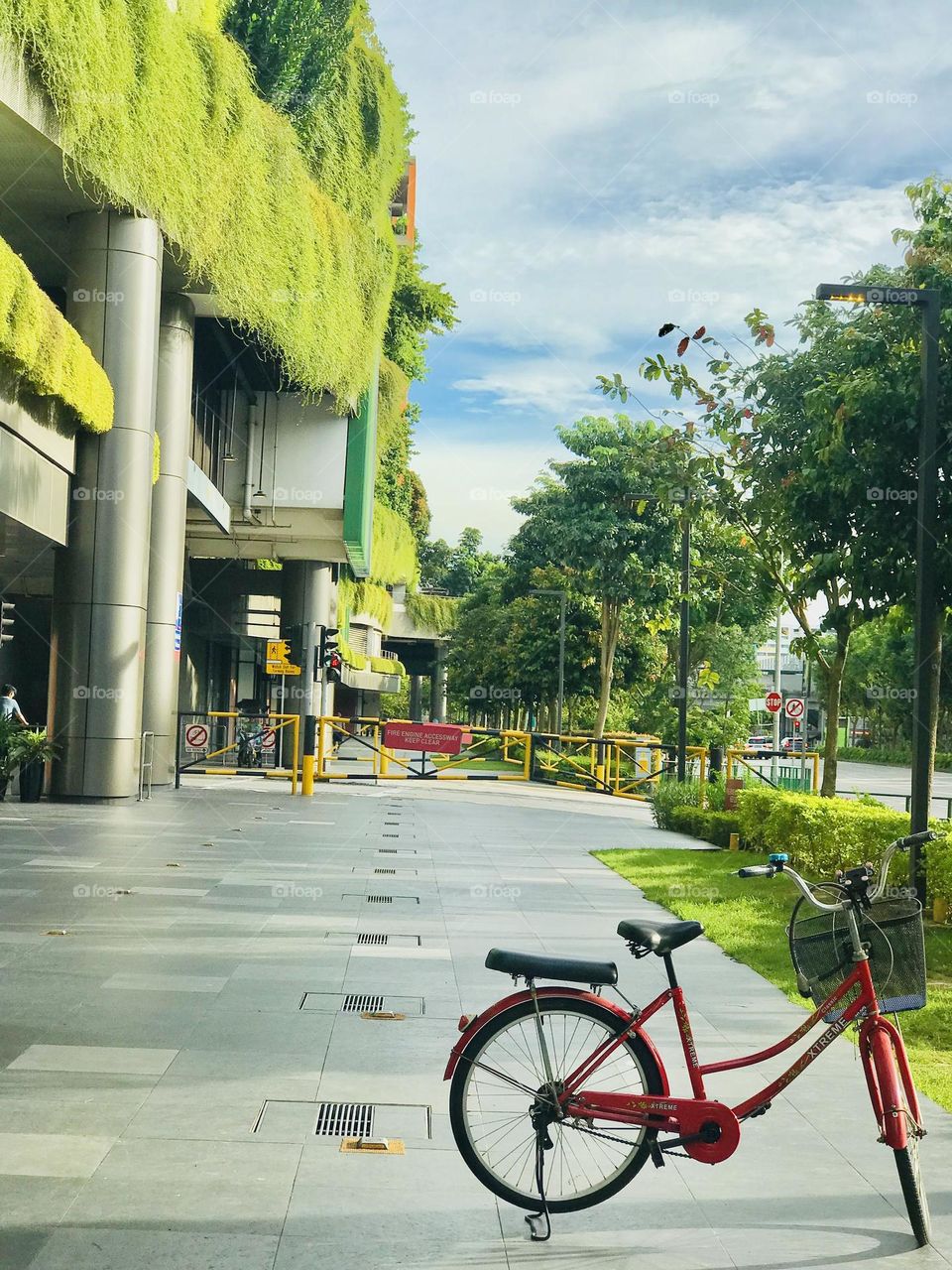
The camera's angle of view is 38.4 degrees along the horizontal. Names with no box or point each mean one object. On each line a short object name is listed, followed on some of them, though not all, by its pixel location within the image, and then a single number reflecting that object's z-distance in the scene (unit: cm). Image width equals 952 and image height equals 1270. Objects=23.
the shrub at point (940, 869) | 1053
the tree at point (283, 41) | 2417
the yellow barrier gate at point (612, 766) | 3119
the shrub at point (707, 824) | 1794
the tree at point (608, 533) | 3738
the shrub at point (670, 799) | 2103
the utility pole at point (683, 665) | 2498
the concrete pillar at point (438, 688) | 7294
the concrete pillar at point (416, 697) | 8281
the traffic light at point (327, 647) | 3142
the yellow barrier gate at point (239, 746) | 2625
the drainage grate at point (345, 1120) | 508
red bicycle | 434
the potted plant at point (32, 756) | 1866
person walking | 1870
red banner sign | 2909
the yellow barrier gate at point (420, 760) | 2889
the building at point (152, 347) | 1642
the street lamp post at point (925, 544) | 1005
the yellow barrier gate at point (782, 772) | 2550
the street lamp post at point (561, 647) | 4426
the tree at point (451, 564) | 10812
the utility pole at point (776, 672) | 4641
